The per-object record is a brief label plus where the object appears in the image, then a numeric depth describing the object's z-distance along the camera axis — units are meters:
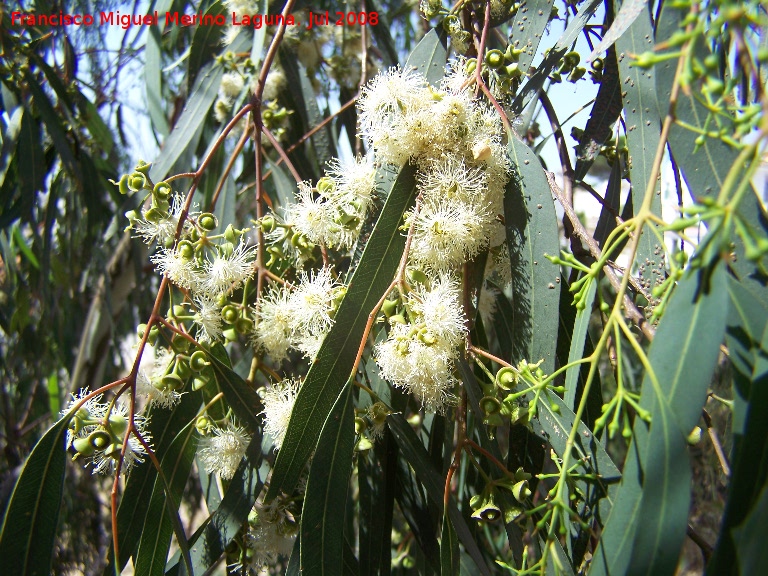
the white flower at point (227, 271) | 0.34
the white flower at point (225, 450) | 0.34
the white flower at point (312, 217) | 0.33
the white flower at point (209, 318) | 0.34
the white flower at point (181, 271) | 0.33
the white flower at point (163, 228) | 0.34
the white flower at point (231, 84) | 0.53
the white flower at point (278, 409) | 0.32
